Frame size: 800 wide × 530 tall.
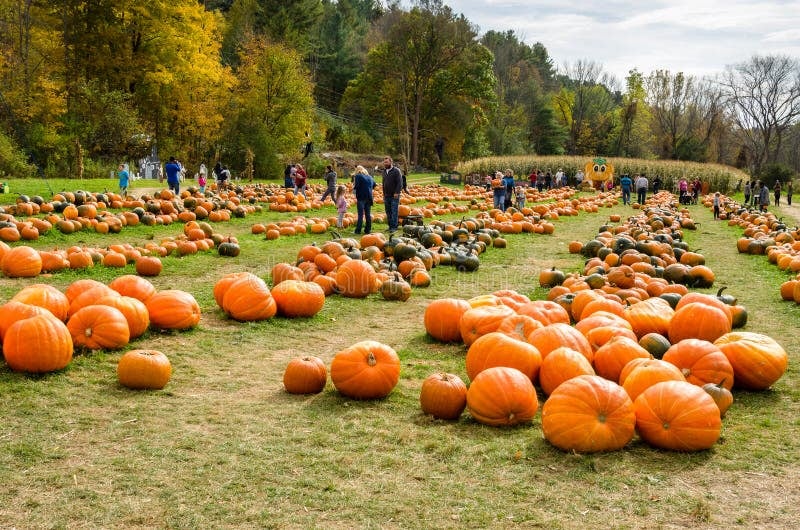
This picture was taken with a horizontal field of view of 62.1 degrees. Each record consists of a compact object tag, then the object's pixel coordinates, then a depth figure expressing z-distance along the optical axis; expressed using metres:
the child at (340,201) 17.18
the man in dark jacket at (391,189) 16.84
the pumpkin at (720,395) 4.95
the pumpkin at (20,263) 9.95
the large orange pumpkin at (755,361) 5.70
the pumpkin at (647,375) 4.97
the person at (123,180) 21.05
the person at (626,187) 32.19
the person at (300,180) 26.06
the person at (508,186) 26.16
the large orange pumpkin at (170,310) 7.25
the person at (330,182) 22.92
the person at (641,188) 31.88
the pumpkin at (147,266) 10.94
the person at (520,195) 25.61
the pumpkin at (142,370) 5.52
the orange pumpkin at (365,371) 5.52
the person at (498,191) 22.60
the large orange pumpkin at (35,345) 5.58
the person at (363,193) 16.36
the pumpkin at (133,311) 6.72
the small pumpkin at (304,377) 5.65
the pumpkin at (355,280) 9.83
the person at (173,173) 22.91
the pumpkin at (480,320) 6.95
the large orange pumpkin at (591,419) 4.47
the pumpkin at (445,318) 7.43
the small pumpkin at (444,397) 5.08
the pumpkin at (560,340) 5.84
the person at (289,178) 31.03
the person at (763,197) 29.80
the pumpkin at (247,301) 8.02
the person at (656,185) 42.72
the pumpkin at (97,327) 6.31
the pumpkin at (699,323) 6.57
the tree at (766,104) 64.06
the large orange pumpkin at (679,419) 4.48
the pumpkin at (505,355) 5.66
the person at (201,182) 25.04
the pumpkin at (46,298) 6.41
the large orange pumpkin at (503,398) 4.94
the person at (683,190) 36.62
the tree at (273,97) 45.12
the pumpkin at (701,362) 5.45
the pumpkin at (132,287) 7.36
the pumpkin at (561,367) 5.35
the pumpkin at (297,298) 8.36
